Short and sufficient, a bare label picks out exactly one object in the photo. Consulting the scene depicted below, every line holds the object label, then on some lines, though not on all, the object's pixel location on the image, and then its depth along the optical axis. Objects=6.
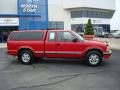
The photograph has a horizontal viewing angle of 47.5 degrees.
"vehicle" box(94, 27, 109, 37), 29.75
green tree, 19.31
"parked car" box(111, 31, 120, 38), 25.92
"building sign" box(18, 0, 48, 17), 26.02
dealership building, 24.59
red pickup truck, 6.75
